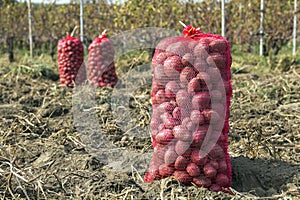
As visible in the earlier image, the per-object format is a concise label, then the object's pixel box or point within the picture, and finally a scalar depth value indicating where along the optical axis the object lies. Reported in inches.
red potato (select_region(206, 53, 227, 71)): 93.5
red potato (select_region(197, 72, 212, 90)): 92.9
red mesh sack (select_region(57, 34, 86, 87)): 230.1
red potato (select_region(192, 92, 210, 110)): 92.6
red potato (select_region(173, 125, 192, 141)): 92.7
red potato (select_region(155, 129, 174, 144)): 94.0
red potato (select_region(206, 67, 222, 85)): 93.5
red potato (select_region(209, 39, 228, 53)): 94.0
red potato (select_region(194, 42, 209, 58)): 92.9
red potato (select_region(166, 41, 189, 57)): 93.7
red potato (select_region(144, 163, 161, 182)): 98.4
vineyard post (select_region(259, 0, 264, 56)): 338.3
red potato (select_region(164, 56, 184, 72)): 93.8
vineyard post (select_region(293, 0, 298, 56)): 352.1
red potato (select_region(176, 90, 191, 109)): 93.0
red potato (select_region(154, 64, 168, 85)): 95.4
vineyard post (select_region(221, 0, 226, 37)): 291.5
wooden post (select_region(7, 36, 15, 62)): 357.0
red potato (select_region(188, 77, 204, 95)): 92.6
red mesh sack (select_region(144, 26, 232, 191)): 92.9
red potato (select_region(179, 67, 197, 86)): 93.2
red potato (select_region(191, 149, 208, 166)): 93.0
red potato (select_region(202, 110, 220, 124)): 92.8
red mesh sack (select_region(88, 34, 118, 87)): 220.2
